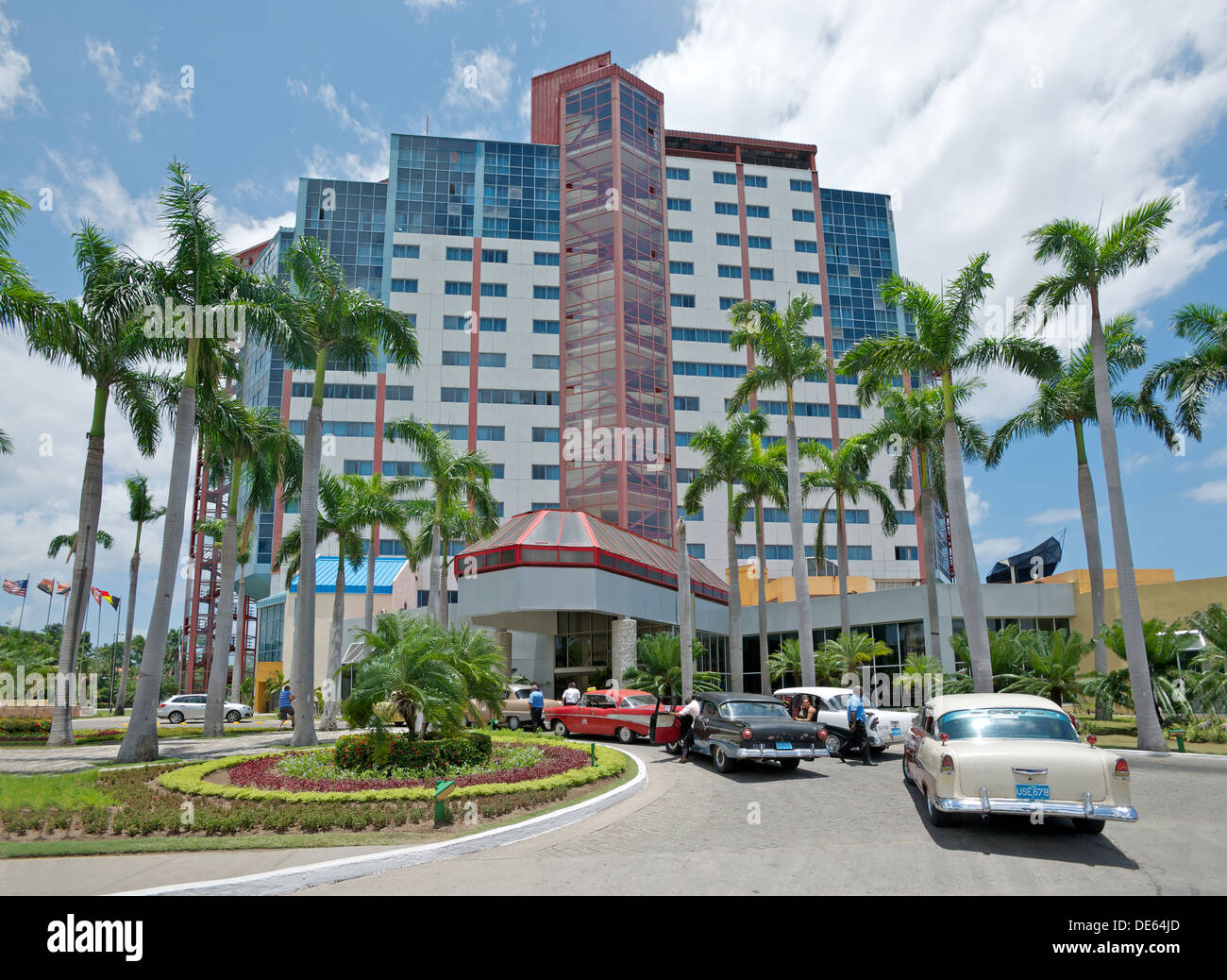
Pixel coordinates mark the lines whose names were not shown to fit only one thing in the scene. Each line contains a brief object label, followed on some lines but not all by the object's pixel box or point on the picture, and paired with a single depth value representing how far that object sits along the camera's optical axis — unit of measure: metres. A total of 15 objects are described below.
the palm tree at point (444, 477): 32.97
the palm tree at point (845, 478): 33.59
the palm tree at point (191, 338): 18.73
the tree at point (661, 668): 30.36
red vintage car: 21.11
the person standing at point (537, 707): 22.50
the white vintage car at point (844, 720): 18.05
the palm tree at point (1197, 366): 23.22
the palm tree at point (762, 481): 33.56
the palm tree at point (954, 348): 22.84
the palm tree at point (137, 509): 49.62
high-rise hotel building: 63.69
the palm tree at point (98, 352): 19.34
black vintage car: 14.86
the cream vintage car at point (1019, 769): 8.51
